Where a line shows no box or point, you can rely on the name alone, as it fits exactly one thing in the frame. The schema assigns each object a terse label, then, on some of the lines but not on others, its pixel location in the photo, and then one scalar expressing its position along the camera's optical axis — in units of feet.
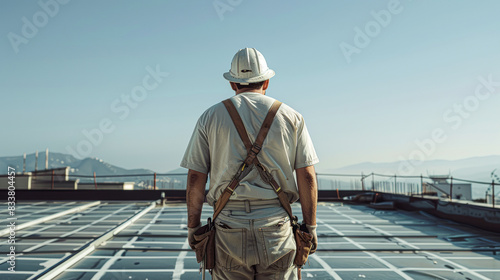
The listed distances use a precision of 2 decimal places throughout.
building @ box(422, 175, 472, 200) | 130.77
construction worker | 6.40
